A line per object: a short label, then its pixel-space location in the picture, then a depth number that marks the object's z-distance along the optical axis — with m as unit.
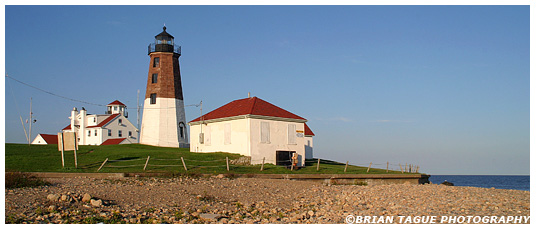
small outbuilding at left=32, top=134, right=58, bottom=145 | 68.94
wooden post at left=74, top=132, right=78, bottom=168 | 24.58
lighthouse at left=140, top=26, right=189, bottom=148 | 44.44
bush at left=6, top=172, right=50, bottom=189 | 16.62
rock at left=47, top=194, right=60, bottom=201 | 14.26
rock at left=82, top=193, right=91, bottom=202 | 14.66
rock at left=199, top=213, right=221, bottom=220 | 13.62
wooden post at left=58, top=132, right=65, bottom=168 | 24.46
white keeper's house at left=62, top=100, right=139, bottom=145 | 64.50
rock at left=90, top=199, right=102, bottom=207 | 14.28
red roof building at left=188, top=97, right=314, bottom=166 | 32.19
